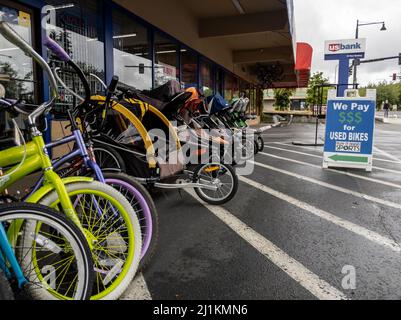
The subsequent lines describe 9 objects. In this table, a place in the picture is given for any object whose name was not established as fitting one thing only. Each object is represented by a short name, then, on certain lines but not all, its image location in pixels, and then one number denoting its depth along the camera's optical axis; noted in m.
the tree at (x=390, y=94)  88.49
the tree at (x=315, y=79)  40.05
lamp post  26.77
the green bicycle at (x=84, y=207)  1.85
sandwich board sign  6.49
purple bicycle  2.22
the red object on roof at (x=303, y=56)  17.30
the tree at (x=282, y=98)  36.84
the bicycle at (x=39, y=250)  1.65
